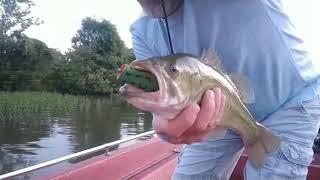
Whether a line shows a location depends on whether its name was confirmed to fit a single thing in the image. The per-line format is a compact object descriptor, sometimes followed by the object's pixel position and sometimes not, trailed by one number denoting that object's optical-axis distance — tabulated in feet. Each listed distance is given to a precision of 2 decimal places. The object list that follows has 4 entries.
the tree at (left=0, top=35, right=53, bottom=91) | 79.58
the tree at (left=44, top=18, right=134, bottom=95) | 91.67
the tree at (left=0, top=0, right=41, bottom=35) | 79.08
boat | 5.43
